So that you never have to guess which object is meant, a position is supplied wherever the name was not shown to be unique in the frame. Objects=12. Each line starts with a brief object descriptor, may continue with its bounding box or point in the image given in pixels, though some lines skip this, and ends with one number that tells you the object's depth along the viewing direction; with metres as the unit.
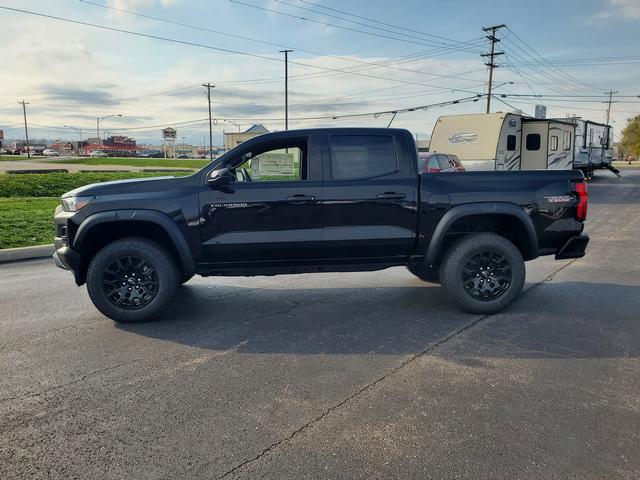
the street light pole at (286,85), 42.92
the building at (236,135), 90.28
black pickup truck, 4.91
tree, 68.56
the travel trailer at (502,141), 19.25
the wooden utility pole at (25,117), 97.13
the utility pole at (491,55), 41.59
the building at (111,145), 114.25
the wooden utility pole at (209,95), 70.44
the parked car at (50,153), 92.25
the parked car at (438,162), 15.92
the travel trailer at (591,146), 24.41
